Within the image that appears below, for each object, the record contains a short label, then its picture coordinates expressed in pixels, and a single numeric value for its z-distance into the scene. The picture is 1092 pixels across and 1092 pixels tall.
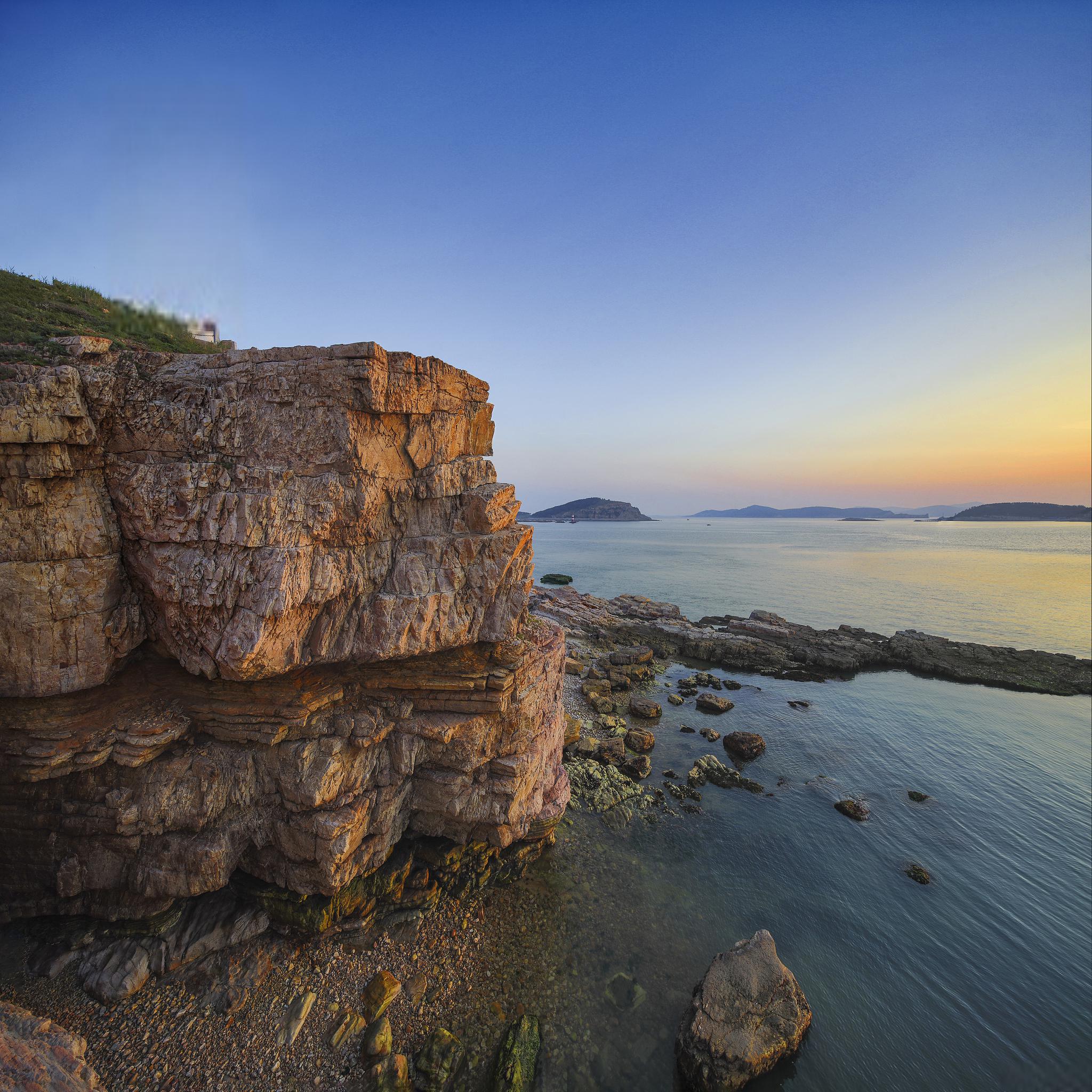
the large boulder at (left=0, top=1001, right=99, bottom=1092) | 7.03
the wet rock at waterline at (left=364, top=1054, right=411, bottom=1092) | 10.27
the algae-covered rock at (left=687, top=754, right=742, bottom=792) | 23.53
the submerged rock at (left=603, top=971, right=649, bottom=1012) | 12.80
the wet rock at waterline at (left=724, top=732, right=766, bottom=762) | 26.45
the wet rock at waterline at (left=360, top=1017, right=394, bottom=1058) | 10.70
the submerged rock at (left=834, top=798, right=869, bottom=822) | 21.86
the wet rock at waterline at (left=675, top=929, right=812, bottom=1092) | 11.28
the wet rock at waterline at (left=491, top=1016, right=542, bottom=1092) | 10.70
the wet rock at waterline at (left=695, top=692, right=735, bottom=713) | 32.00
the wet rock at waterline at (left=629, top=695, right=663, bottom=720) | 30.33
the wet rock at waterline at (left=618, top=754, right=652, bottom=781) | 23.23
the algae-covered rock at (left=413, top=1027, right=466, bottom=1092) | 10.59
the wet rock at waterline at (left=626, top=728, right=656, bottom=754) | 25.92
